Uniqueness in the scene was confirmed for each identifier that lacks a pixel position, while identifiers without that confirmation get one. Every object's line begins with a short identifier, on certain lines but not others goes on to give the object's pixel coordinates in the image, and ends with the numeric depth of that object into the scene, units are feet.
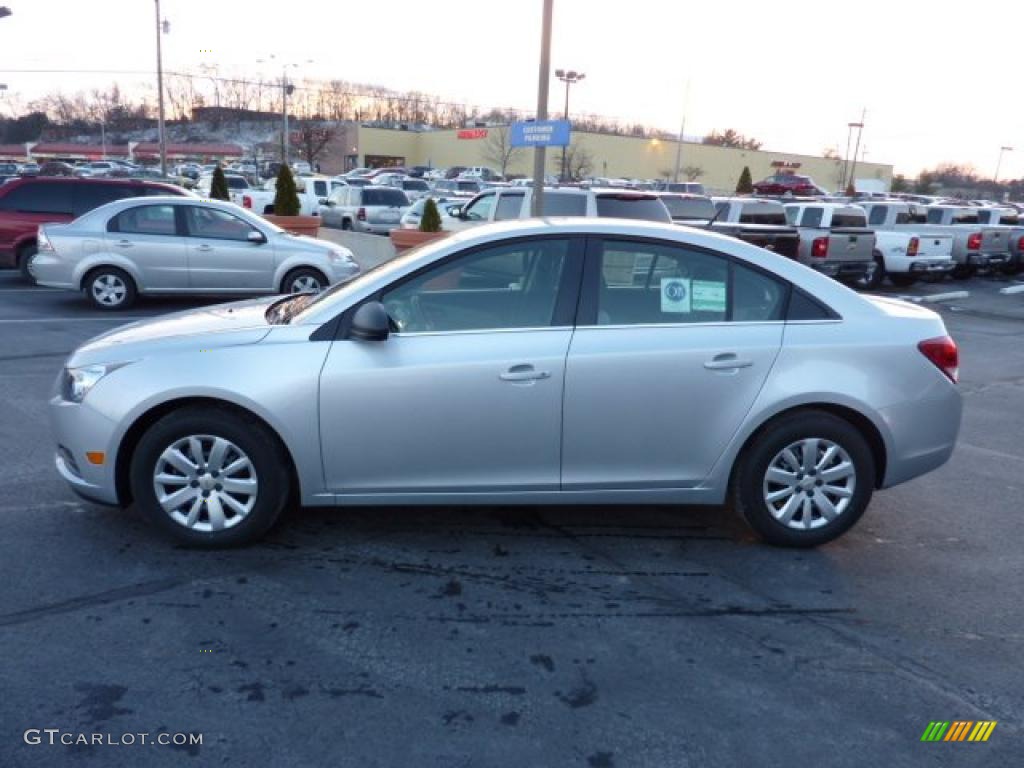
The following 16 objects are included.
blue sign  42.27
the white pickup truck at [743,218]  50.96
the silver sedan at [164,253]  39.93
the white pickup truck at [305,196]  91.83
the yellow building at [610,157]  268.41
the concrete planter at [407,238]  50.70
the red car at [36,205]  47.01
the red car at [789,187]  159.12
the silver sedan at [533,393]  14.51
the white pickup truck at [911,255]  62.69
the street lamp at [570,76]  154.61
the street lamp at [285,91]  181.73
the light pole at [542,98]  40.52
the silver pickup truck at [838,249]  56.65
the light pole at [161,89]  110.87
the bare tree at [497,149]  258.37
